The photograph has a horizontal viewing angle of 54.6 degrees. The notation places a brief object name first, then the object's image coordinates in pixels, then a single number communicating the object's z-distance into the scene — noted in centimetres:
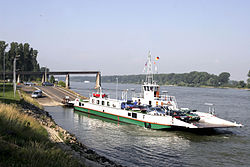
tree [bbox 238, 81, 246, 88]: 19140
